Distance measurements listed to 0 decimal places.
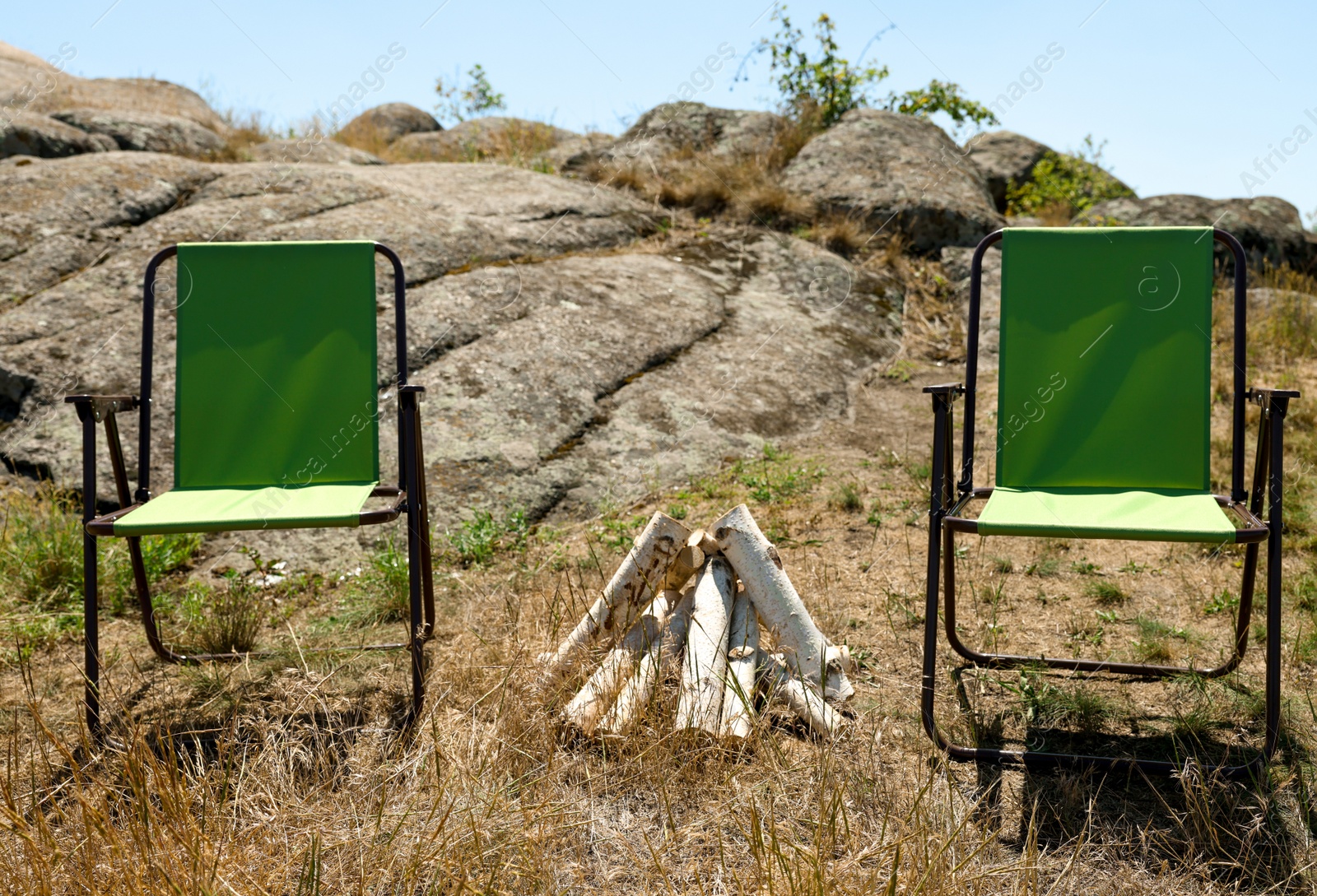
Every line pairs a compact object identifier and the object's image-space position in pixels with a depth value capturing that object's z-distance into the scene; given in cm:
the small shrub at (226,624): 300
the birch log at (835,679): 253
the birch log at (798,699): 235
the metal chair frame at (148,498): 243
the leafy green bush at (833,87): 1020
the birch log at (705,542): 268
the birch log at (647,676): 229
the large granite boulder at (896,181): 739
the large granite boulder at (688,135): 824
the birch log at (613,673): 236
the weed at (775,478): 416
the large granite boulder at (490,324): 423
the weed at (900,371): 580
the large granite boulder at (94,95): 834
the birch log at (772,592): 251
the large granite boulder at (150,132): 697
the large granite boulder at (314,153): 767
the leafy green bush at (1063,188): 953
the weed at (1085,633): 298
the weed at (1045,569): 349
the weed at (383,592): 331
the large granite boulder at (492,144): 866
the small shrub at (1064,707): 251
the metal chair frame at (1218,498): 216
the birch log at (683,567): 268
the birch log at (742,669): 225
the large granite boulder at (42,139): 636
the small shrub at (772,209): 729
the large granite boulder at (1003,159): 995
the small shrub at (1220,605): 314
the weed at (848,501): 402
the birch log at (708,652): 228
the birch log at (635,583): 264
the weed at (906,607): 308
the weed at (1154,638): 283
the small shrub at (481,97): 1616
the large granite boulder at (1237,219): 834
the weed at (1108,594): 327
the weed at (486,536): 374
